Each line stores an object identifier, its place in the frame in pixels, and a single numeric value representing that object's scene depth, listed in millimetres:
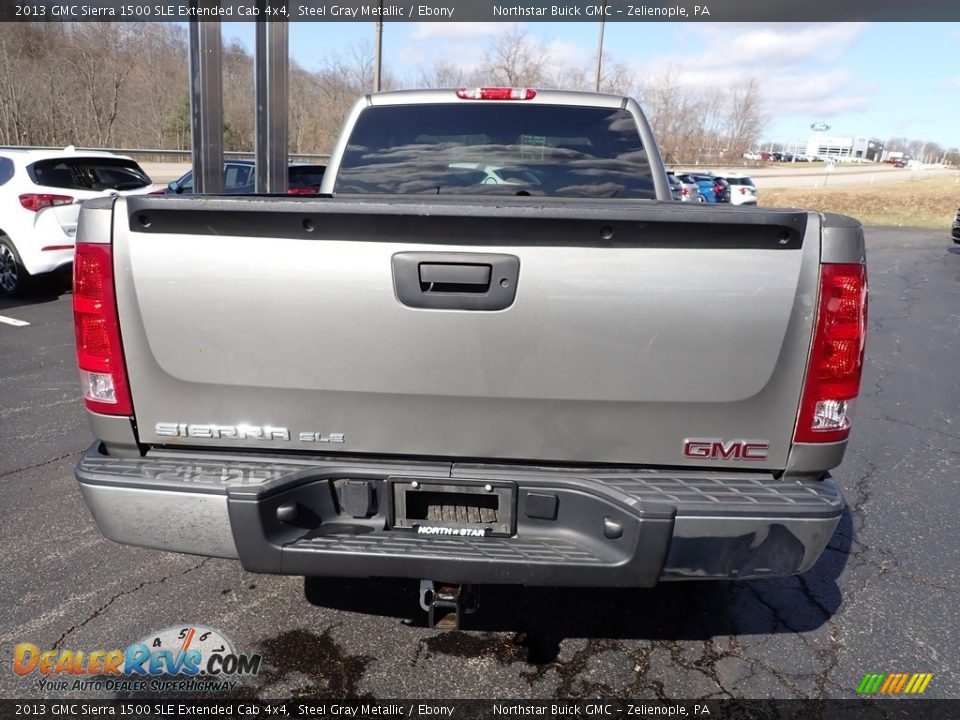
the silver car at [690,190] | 22475
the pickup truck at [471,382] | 1953
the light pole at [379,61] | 19453
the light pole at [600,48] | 27350
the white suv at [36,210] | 7910
